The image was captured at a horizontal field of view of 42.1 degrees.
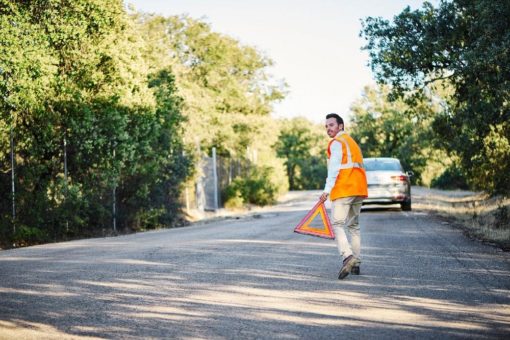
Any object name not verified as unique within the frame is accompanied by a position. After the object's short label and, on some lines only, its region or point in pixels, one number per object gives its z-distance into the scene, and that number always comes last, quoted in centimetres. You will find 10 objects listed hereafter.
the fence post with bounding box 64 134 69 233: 1586
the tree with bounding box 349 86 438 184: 6588
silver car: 2139
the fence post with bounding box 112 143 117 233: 1830
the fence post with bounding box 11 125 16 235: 1469
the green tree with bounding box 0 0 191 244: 1443
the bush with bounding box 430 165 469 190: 5049
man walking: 819
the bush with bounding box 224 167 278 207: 3183
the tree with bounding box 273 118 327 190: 8450
